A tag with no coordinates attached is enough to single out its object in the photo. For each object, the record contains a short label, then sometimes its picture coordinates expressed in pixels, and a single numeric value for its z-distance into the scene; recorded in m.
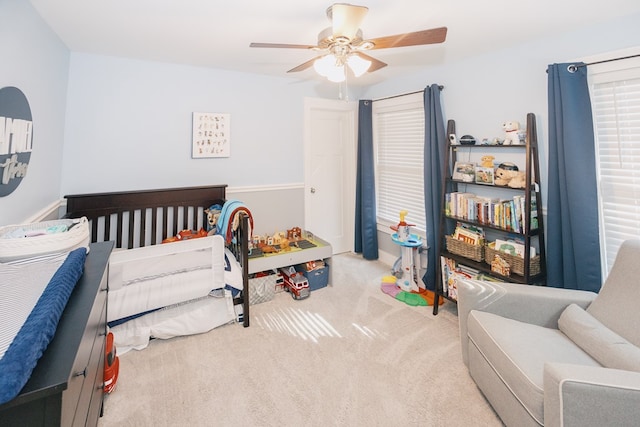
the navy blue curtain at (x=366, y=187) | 3.86
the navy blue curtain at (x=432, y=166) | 2.93
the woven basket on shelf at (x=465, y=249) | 2.47
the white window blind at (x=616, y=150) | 1.92
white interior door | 3.81
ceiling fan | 1.46
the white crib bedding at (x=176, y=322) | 2.16
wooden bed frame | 2.55
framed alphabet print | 3.09
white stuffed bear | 2.29
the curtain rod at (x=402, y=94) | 2.96
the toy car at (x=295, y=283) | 2.96
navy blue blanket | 0.54
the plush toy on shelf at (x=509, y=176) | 2.25
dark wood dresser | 0.59
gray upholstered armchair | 1.11
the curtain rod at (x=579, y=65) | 1.89
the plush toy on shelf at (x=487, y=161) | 2.49
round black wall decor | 1.54
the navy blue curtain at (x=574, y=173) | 2.01
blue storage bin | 3.13
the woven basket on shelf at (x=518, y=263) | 2.22
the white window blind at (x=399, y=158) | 3.39
